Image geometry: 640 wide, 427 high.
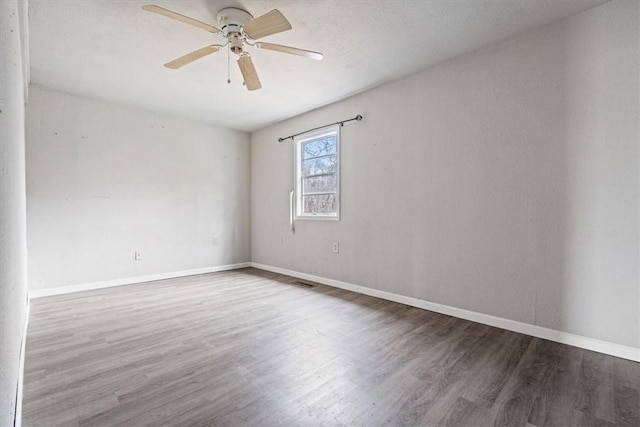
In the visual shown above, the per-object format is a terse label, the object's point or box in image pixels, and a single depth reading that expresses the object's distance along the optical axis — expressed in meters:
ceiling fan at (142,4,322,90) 1.89
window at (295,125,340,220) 4.02
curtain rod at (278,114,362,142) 3.62
